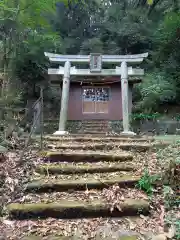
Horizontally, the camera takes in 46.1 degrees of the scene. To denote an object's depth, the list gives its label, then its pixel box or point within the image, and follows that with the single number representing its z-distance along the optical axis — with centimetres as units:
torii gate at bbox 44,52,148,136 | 874
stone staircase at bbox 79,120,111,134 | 1099
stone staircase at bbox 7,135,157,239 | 248
